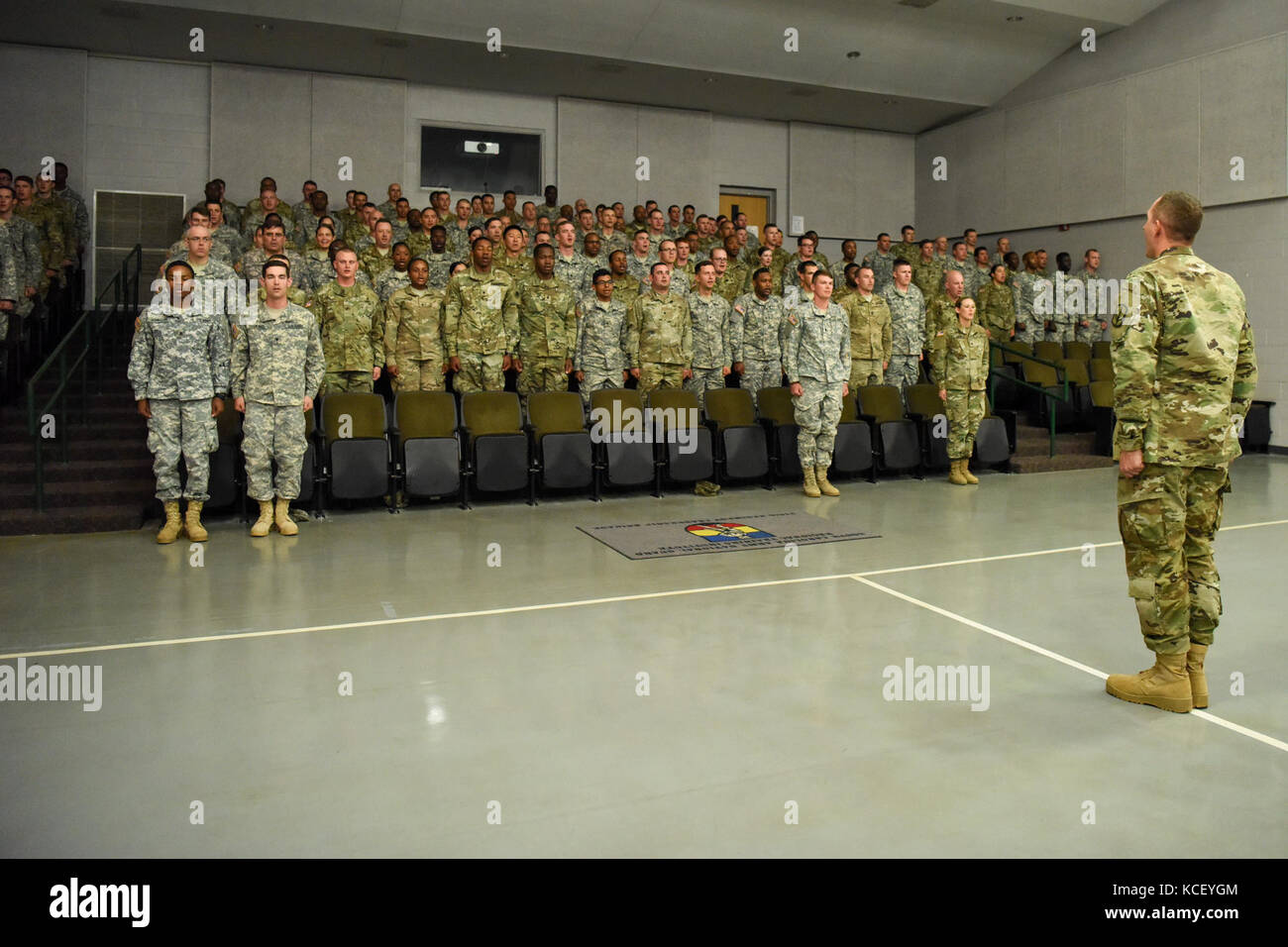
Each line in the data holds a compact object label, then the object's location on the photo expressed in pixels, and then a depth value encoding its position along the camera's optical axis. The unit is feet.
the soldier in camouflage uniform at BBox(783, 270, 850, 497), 25.26
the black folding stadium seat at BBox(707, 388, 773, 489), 25.94
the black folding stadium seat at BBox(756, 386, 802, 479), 26.68
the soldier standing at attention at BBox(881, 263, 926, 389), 31.35
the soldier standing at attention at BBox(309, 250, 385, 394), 24.22
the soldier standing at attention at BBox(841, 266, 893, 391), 29.55
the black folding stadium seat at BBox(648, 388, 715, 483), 25.46
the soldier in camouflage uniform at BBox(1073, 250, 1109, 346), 41.73
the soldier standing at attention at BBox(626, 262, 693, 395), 26.55
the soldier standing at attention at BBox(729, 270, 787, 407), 28.81
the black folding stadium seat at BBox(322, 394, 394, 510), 22.15
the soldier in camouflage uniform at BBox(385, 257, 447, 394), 25.13
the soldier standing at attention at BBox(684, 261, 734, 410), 28.09
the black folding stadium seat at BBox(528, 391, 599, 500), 24.16
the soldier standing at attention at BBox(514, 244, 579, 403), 26.61
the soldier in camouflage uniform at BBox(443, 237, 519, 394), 25.39
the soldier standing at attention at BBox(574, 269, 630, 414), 26.61
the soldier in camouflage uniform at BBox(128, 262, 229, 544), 19.06
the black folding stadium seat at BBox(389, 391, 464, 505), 22.84
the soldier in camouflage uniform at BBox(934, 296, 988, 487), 27.58
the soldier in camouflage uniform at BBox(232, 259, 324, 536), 19.95
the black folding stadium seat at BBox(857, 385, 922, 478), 28.12
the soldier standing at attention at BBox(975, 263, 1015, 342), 38.45
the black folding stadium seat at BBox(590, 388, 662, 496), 24.80
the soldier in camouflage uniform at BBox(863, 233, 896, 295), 41.67
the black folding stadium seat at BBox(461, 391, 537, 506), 23.56
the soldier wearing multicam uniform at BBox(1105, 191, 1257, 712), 9.64
